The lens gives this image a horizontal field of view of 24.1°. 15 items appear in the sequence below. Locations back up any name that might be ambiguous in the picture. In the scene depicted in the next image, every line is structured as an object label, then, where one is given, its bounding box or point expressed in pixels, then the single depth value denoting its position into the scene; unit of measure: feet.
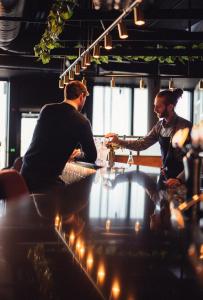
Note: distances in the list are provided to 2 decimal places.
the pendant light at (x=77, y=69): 20.99
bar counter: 2.63
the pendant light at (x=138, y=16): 11.97
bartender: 10.70
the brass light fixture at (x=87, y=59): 18.80
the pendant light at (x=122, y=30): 13.73
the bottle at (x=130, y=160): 18.49
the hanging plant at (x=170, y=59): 27.32
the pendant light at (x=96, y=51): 17.38
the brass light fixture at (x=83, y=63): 19.57
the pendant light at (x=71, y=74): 23.67
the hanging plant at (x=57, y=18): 16.37
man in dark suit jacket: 11.57
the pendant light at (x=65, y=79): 25.45
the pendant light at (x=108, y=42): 15.70
